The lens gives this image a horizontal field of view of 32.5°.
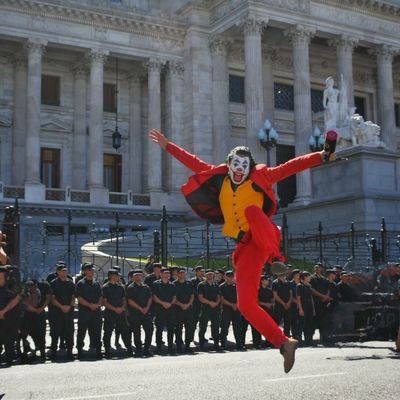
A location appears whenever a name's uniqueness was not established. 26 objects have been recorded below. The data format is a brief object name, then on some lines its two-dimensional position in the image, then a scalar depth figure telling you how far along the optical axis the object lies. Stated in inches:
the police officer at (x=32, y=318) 489.4
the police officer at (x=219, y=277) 603.3
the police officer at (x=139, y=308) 517.7
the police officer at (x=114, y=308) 515.2
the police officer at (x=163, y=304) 538.0
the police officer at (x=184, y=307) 545.3
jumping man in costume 229.1
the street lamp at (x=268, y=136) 1098.1
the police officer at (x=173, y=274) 559.5
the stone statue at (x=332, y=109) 968.9
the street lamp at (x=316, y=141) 1238.9
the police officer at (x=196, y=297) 563.5
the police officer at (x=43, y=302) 493.0
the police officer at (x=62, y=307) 503.8
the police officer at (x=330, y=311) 587.3
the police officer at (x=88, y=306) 501.4
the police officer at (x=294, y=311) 597.0
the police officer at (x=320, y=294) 594.9
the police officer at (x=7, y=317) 448.1
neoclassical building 1439.5
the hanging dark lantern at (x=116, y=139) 1328.7
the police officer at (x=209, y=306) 559.8
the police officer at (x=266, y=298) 580.4
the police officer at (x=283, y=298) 589.6
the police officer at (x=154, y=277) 556.4
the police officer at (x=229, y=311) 566.9
